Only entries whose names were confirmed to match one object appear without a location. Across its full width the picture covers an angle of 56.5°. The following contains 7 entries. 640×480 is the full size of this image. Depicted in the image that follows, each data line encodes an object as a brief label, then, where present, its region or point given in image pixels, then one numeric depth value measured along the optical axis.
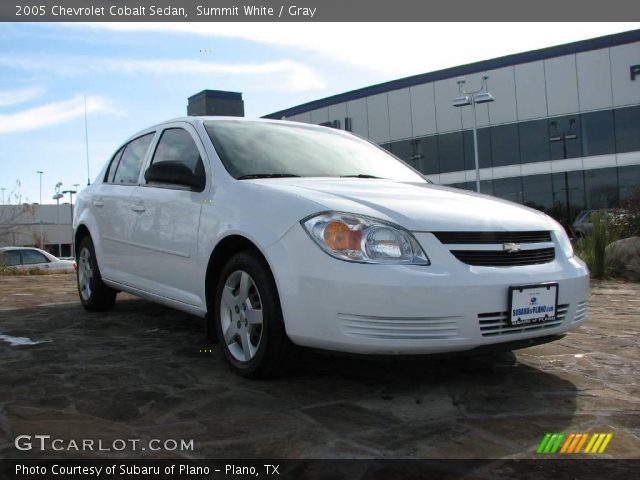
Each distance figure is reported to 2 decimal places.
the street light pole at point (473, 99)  21.03
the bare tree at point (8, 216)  15.79
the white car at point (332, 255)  2.71
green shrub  8.50
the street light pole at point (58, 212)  42.22
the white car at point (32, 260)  12.98
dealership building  26.72
